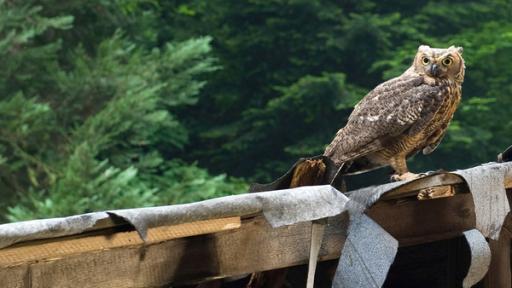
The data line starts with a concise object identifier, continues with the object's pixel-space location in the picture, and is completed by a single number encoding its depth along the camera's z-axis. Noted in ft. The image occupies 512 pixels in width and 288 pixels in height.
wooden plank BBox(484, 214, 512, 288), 20.53
